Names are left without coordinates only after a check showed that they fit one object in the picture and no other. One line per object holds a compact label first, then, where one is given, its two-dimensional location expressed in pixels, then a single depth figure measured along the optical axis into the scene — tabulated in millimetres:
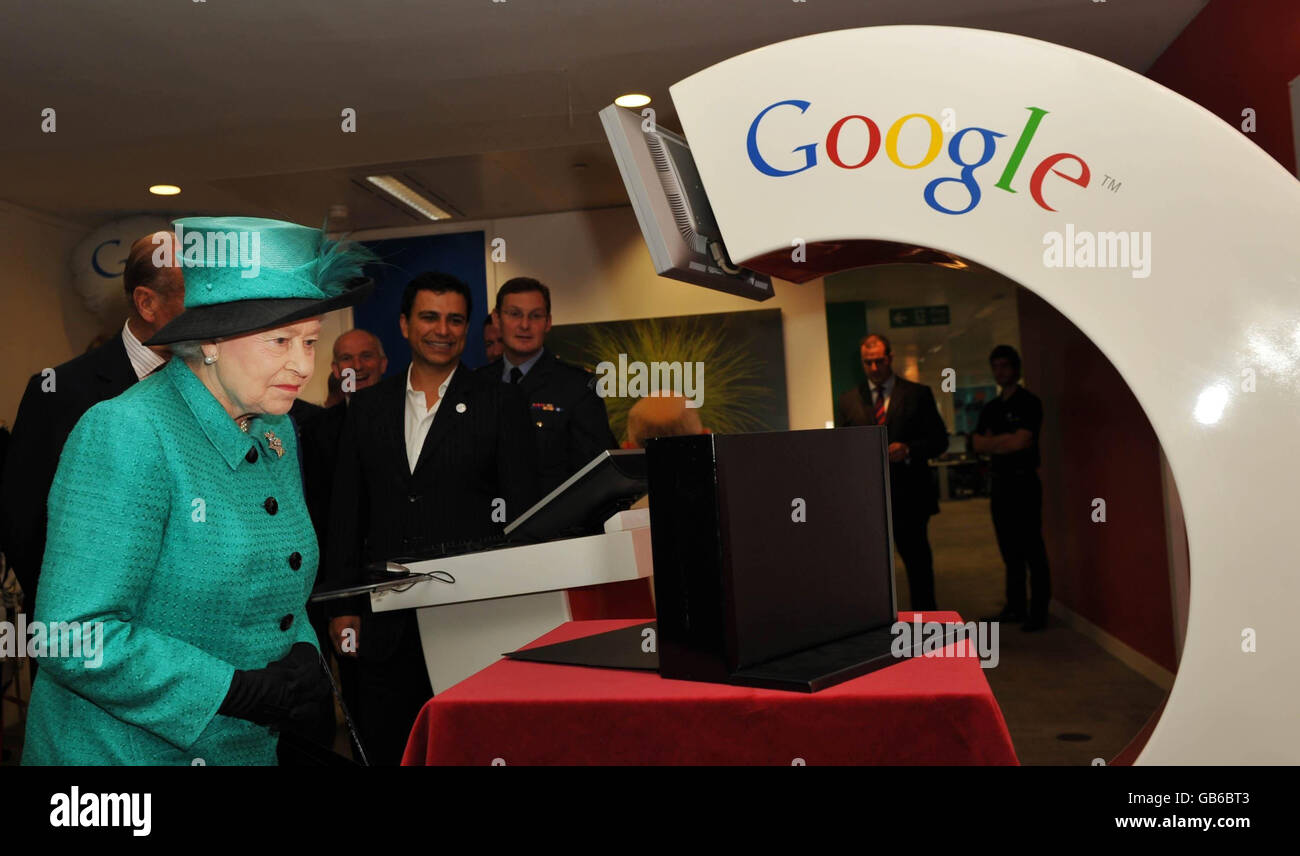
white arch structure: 1126
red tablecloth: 1105
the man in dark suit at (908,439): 5465
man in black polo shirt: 5840
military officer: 3783
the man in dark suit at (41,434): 2164
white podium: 1773
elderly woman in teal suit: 1216
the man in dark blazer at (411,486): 2596
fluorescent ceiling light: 5645
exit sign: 10484
